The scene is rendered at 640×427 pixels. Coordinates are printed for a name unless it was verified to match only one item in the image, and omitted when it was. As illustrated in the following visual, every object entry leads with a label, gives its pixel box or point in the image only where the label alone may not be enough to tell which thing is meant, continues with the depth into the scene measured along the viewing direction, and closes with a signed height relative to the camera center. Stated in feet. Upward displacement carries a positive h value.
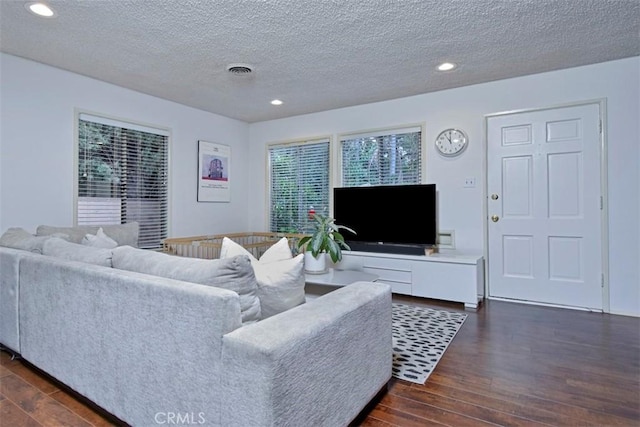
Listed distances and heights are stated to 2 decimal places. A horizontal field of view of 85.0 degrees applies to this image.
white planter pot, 10.46 -1.42
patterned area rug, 7.12 -3.05
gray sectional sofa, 3.75 -1.71
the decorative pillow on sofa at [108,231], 9.93 -0.45
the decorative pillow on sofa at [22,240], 7.64 -0.55
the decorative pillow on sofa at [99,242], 8.44 -0.63
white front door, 11.21 +0.35
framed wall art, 16.08 +2.14
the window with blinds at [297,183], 16.70 +1.66
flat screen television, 13.12 +0.03
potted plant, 10.38 -1.00
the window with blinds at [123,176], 12.14 +1.54
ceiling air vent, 10.94 +4.74
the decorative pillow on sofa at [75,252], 5.97 -0.66
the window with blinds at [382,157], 14.34 +2.56
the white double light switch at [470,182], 13.05 +1.30
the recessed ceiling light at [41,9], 7.66 +4.64
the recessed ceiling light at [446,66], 10.96 +4.80
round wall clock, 13.21 +2.87
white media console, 11.56 -2.00
